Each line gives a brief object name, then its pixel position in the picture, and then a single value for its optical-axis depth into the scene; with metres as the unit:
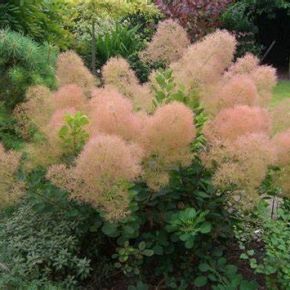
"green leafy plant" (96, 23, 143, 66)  8.85
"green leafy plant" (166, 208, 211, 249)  2.10
